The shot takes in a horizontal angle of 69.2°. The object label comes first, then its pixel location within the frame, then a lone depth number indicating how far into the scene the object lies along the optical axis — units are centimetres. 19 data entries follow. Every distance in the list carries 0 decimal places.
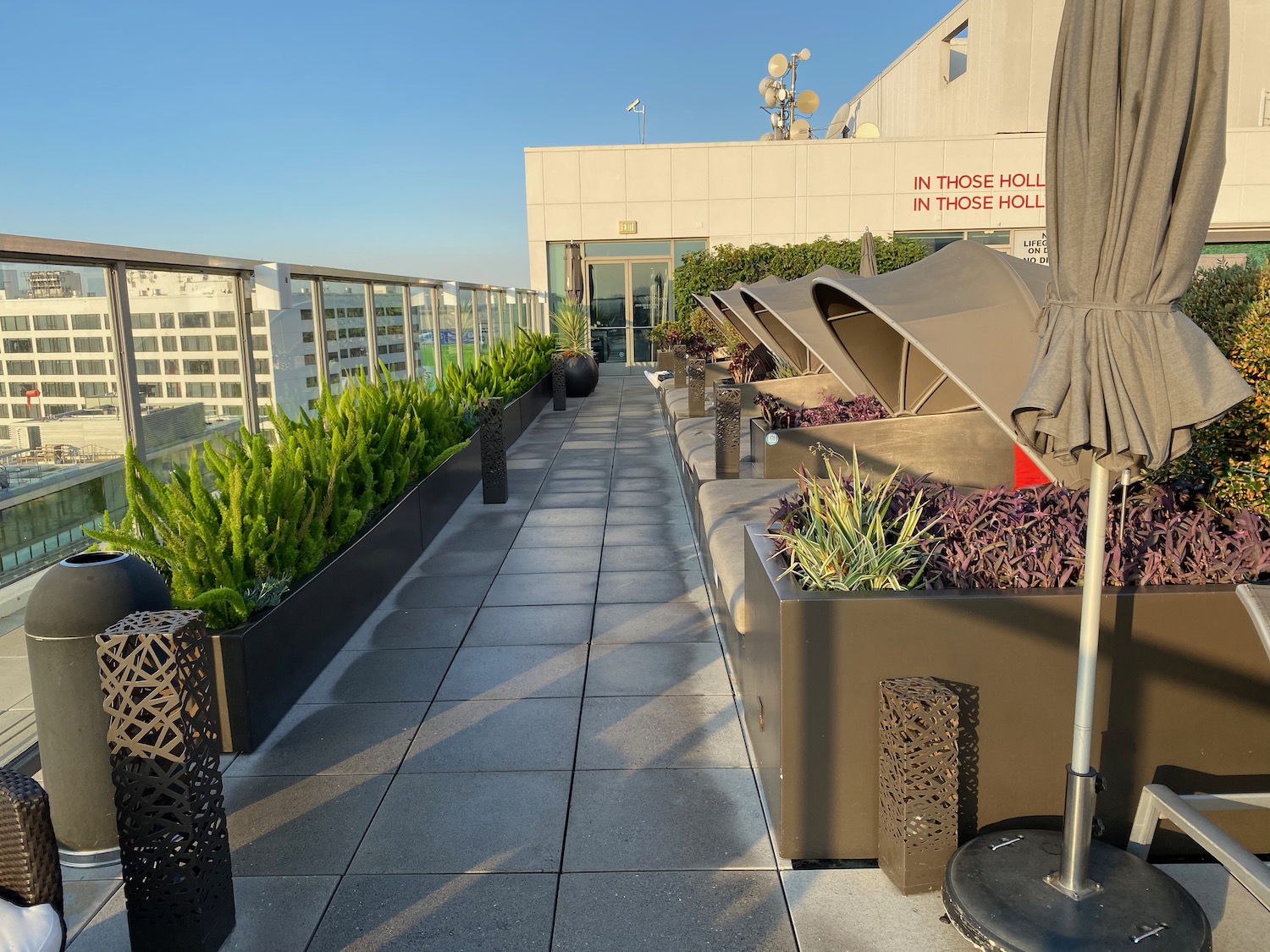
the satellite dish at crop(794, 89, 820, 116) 2592
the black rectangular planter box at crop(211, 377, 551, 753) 379
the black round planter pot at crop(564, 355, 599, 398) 1825
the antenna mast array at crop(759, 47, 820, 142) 2597
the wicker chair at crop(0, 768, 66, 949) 204
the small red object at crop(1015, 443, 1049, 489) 548
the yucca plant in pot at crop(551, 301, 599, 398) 1833
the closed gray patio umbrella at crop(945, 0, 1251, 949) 223
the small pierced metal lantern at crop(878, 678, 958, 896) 277
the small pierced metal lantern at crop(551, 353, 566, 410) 1652
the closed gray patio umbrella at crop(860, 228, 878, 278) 936
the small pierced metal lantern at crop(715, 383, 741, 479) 699
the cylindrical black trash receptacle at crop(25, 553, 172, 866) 301
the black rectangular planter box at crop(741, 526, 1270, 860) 289
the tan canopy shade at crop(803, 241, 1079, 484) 431
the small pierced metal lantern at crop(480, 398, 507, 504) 855
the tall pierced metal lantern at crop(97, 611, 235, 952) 254
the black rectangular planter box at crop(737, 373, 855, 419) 926
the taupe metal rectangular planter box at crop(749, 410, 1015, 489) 652
